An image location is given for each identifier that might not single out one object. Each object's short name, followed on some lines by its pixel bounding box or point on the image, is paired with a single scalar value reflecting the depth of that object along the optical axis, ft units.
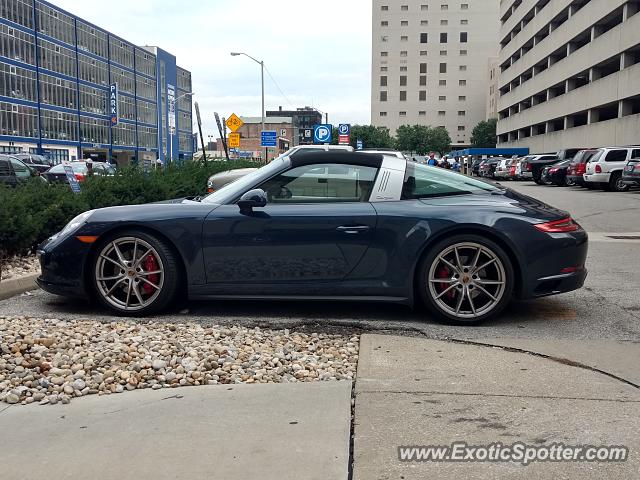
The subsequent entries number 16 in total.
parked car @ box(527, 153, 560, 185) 116.57
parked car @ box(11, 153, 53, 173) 106.32
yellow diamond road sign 93.81
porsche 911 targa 17.08
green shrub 24.82
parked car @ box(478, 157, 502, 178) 150.51
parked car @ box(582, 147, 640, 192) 84.48
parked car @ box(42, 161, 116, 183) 83.62
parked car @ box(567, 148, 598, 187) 89.51
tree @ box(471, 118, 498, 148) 360.48
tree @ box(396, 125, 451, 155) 359.87
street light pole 125.80
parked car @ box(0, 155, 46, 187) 67.62
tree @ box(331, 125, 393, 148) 350.35
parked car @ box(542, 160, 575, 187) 102.06
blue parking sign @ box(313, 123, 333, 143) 101.40
